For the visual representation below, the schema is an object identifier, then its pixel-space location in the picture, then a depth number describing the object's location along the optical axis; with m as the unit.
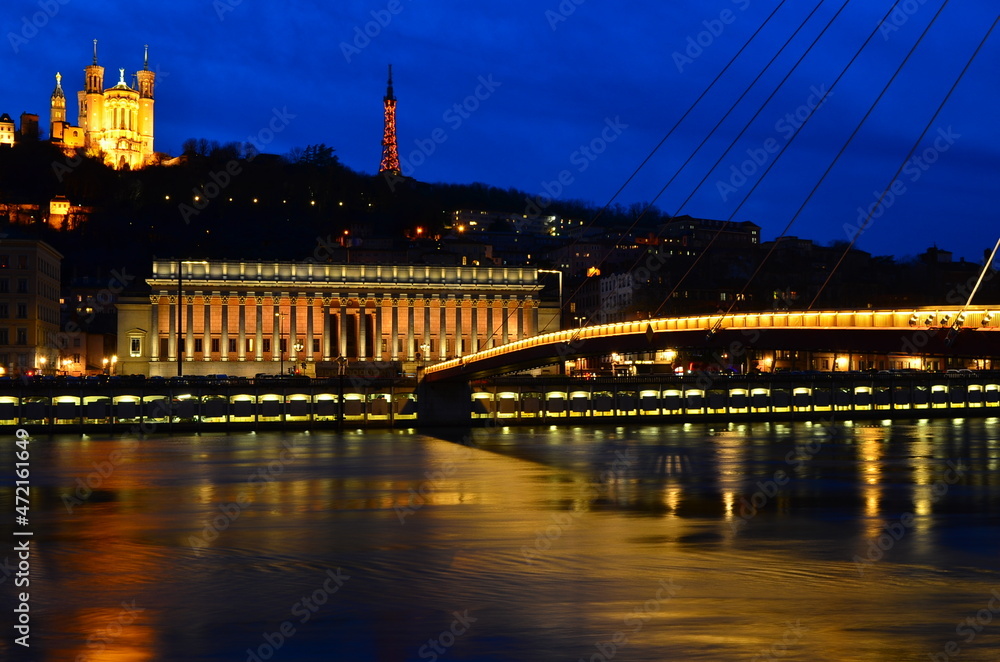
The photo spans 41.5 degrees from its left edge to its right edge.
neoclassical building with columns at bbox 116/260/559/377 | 132.75
